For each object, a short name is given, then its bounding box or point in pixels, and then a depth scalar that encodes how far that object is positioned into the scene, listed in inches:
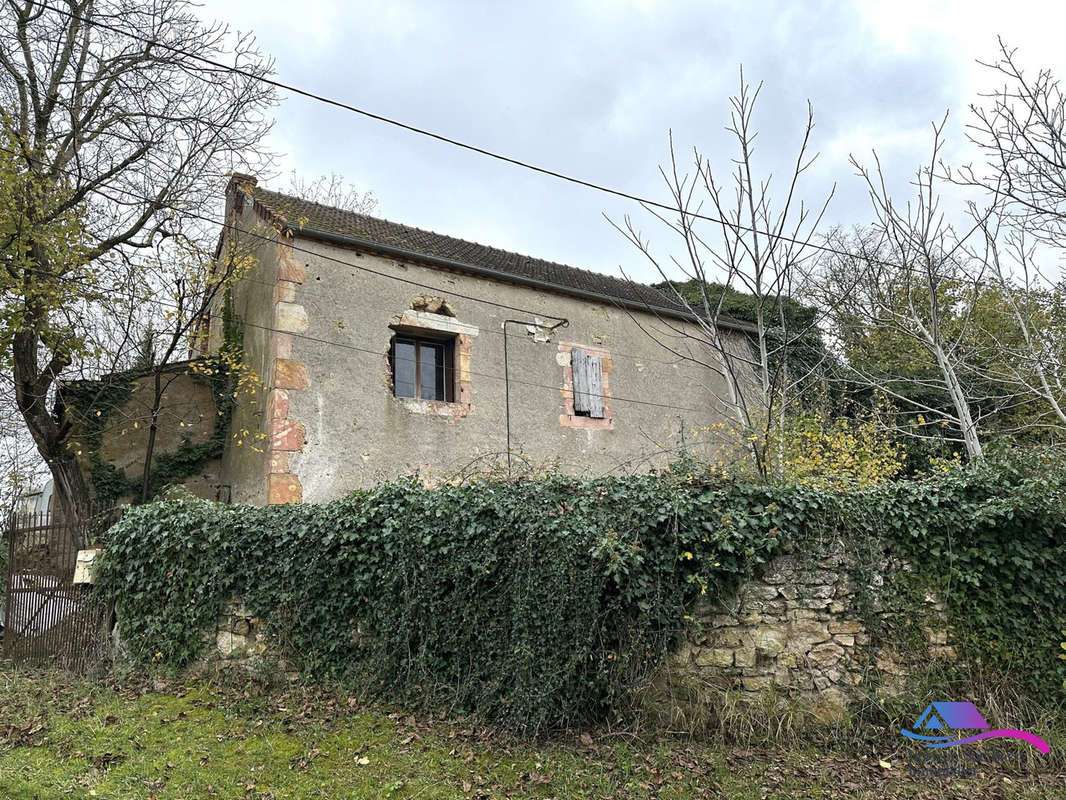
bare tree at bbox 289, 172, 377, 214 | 876.0
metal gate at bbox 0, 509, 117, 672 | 263.9
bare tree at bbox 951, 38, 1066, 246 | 211.2
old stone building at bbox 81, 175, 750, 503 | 369.1
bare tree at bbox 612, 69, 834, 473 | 250.4
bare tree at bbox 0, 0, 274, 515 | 329.7
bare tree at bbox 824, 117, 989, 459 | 285.6
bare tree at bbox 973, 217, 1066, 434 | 273.1
